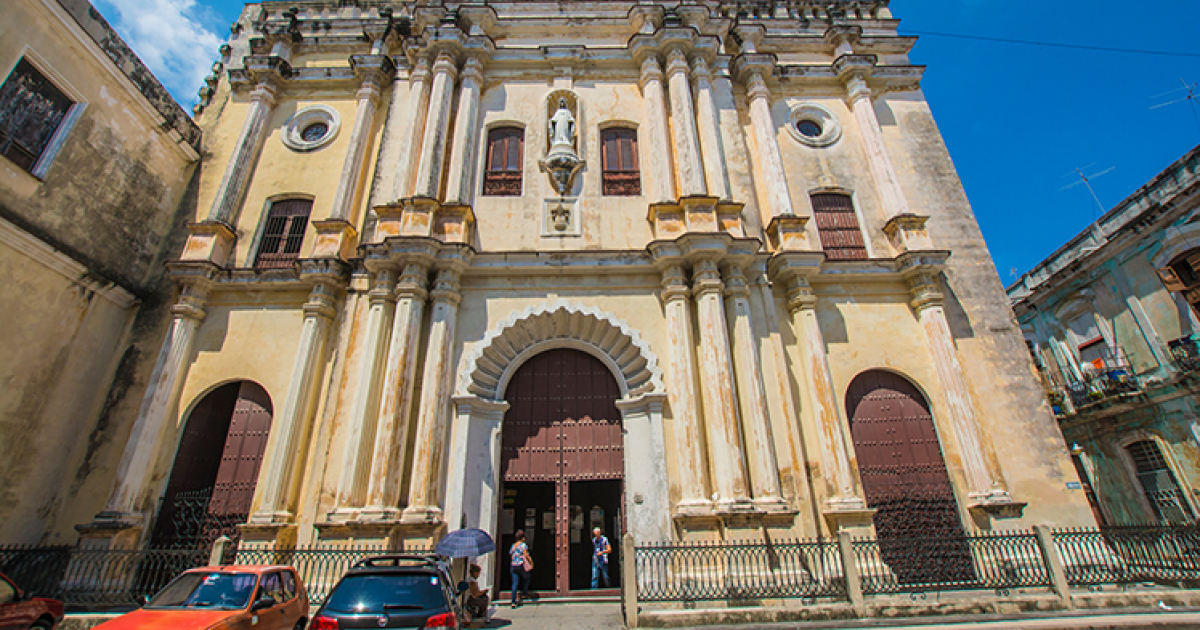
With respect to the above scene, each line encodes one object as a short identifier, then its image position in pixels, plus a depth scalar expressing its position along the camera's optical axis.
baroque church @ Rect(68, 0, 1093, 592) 9.93
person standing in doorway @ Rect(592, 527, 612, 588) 9.55
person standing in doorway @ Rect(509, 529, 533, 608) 9.02
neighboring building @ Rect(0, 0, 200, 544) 9.91
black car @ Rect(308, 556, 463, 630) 5.01
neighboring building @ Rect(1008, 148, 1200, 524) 13.75
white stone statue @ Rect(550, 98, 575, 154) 12.74
